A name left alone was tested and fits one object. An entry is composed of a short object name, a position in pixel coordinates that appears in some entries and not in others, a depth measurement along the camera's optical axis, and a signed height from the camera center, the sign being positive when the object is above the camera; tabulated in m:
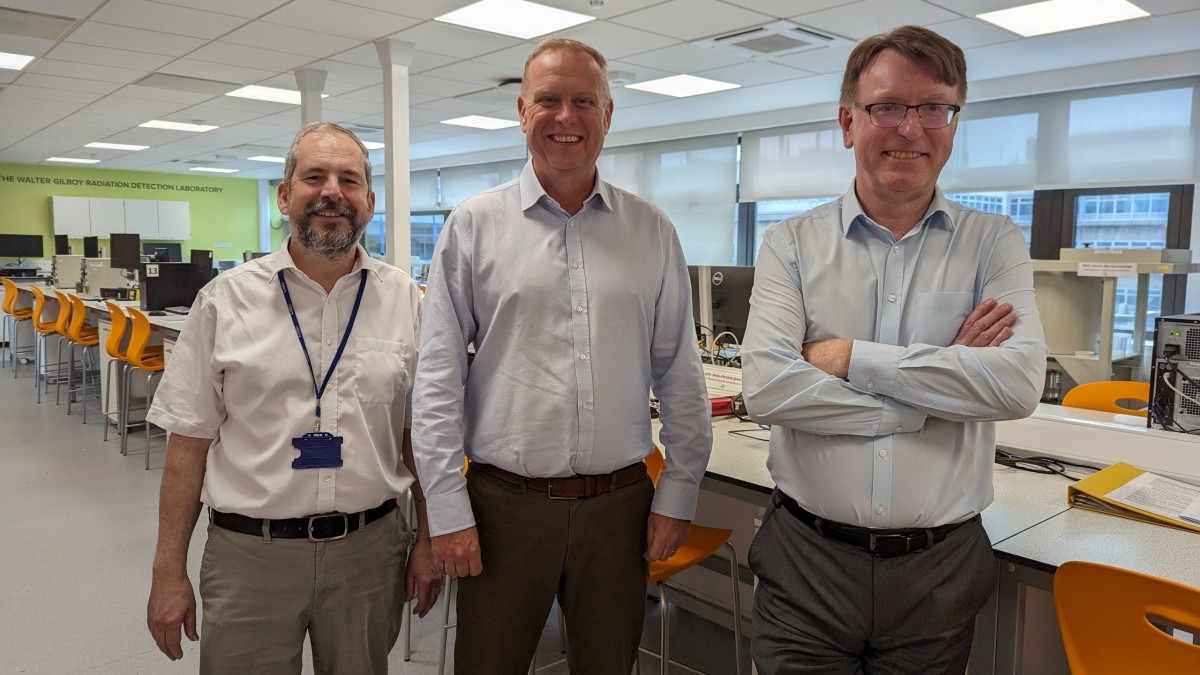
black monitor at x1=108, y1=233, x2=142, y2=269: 8.68 +0.12
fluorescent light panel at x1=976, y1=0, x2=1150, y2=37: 4.78 +1.58
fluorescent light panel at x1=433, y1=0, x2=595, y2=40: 4.96 +1.58
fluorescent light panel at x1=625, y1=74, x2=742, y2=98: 6.95 +1.62
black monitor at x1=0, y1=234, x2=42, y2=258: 12.30 +0.24
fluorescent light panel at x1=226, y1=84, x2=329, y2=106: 7.48 +1.60
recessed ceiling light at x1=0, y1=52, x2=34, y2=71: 6.33 +1.58
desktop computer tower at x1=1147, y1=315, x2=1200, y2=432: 2.24 -0.27
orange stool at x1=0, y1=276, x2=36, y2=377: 8.69 -0.47
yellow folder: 1.82 -0.51
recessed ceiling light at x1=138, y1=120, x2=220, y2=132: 9.47 +1.62
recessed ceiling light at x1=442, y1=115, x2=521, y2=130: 8.99 +1.64
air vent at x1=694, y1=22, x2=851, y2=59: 5.32 +1.57
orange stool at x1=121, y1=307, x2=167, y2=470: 5.35 -0.60
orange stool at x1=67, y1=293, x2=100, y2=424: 6.58 -0.58
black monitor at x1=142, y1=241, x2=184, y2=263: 8.71 +0.18
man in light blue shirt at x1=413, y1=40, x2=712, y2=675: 1.60 -0.27
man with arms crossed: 1.42 -0.20
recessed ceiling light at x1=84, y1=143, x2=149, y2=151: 11.36 +1.64
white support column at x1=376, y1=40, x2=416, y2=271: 6.04 +0.86
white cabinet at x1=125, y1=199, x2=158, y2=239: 14.34 +0.81
